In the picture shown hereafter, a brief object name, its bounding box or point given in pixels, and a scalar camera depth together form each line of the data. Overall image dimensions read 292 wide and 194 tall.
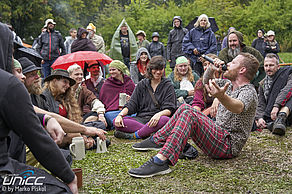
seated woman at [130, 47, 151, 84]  7.96
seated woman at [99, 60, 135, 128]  6.46
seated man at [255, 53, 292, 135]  5.61
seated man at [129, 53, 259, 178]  3.37
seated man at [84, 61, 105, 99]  6.77
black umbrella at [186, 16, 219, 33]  10.89
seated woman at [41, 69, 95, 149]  4.64
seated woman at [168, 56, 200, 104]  6.75
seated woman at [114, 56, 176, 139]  5.40
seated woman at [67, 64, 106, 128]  5.74
